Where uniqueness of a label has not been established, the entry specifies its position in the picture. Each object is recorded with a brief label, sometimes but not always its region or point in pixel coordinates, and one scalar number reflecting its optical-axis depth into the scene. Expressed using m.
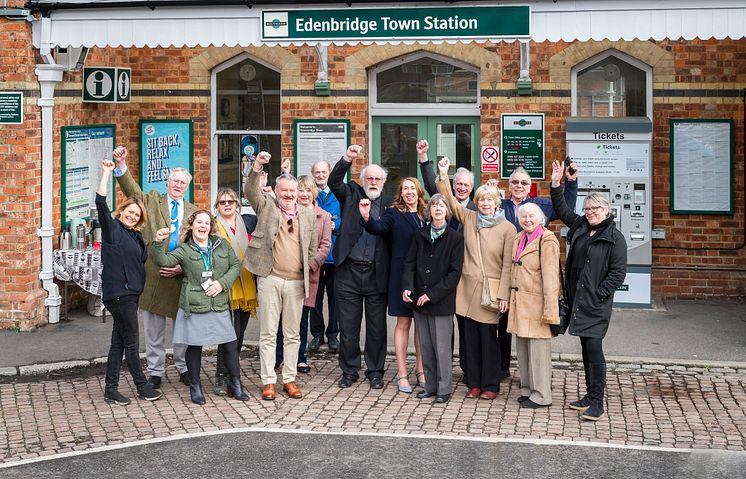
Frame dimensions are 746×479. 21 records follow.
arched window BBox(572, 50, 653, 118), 14.54
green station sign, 11.49
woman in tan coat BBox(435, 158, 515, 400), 9.90
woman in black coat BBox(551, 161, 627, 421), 9.37
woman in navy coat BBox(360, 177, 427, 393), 10.12
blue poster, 15.27
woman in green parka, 9.64
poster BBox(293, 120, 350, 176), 14.99
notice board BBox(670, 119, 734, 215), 14.27
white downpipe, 12.86
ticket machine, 13.66
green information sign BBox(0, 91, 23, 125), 12.64
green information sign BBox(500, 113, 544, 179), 14.55
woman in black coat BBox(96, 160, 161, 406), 9.71
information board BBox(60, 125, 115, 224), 13.46
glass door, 15.05
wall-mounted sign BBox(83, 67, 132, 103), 13.86
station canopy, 11.38
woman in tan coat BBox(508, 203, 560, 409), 9.57
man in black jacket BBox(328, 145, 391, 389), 10.32
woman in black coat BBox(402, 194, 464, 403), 9.85
